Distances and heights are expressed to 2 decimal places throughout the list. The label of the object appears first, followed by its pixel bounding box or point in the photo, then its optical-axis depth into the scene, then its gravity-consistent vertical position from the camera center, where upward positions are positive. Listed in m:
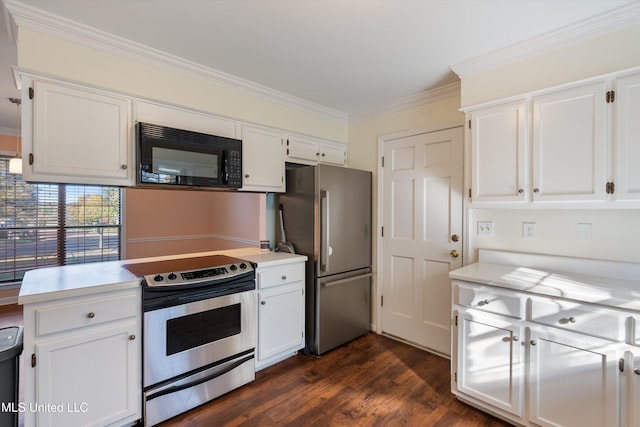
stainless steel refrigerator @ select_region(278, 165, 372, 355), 2.82 -0.30
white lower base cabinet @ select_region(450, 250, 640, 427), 1.50 -0.73
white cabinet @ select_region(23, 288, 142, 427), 1.54 -0.82
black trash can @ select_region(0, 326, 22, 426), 1.56 -0.88
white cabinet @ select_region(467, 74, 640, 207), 1.68 +0.41
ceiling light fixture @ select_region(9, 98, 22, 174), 2.90 +0.49
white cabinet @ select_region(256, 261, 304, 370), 2.51 -0.87
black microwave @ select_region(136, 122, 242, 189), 2.09 +0.41
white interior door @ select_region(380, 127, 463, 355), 2.77 -0.20
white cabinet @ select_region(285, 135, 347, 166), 3.11 +0.68
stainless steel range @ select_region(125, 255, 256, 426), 1.91 -0.83
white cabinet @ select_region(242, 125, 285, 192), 2.72 +0.50
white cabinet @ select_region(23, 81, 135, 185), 1.79 +0.48
